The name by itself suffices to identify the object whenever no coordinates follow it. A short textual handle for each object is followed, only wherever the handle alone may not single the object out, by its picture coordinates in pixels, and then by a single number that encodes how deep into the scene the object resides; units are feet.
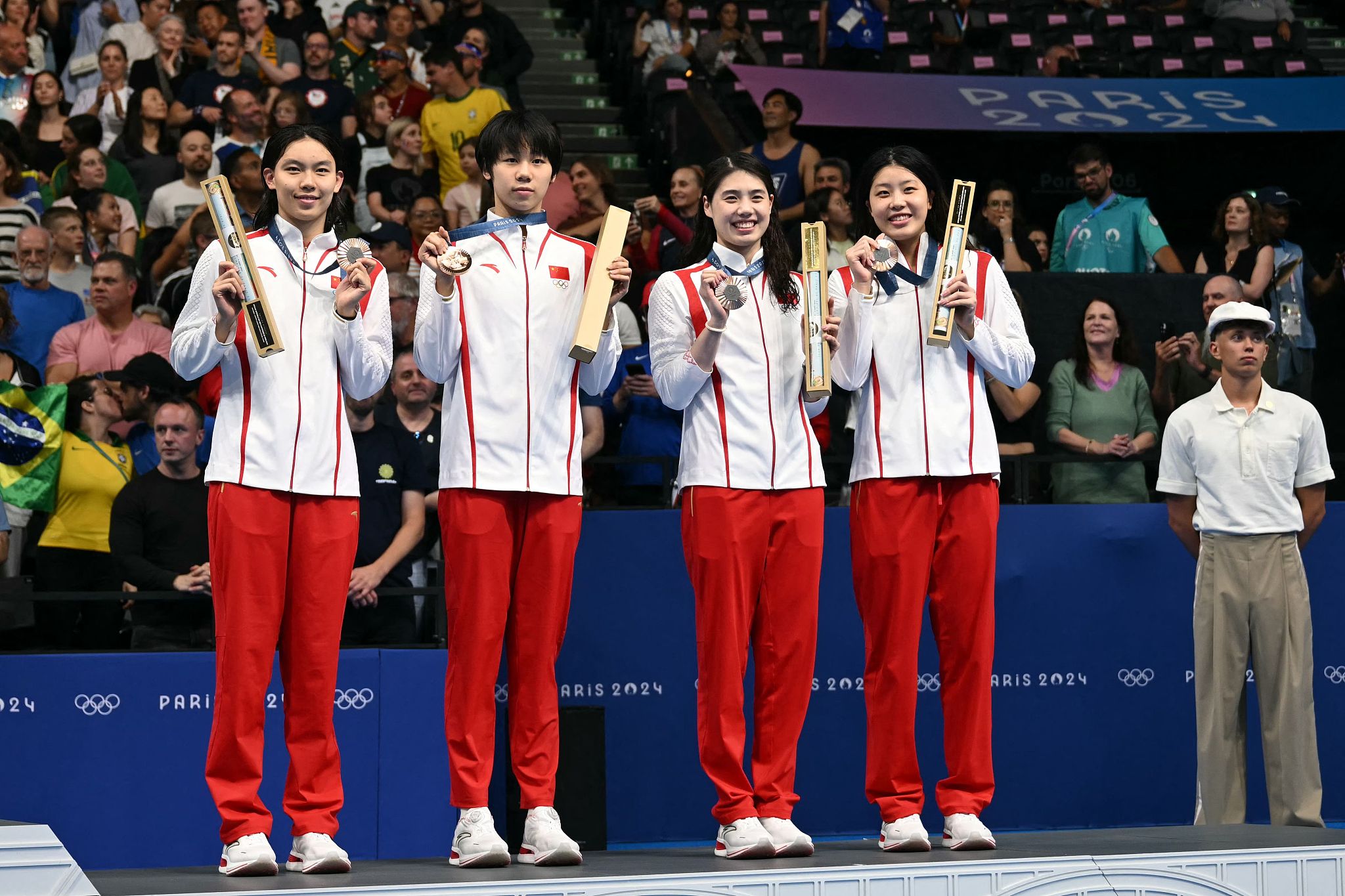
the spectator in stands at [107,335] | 47.52
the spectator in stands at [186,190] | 56.70
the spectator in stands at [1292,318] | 52.49
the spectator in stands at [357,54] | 69.62
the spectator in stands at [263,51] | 66.54
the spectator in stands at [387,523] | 41.96
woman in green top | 47.24
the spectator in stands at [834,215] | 52.39
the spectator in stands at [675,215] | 53.47
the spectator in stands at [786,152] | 60.85
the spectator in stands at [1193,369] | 48.52
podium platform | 26.86
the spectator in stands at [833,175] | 55.26
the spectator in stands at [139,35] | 67.82
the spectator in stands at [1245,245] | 52.16
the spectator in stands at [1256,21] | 82.99
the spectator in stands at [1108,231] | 55.93
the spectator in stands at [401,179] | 59.21
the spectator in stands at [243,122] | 59.00
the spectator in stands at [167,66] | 64.69
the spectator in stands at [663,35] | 77.00
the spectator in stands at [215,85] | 61.87
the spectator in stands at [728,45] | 75.77
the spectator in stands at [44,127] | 62.13
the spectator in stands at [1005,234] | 55.57
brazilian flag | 41.96
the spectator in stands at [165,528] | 40.47
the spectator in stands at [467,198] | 58.65
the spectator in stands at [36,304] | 49.98
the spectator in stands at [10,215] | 53.01
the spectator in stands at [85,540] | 41.98
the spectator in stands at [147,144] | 60.23
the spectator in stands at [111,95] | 63.41
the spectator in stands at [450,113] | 63.82
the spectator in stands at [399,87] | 66.39
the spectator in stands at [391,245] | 51.34
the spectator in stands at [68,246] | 53.01
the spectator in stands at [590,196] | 54.60
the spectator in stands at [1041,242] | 60.64
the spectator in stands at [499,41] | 72.02
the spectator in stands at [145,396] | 43.75
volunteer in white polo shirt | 42.04
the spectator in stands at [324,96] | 64.49
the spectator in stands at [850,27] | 78.12
